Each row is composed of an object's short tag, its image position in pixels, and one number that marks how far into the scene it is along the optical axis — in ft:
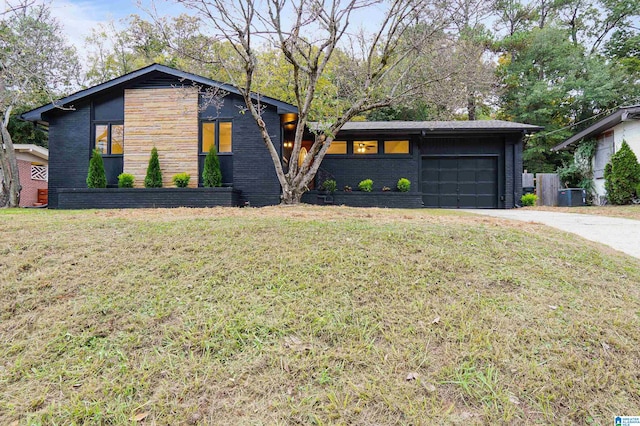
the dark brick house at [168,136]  30.58
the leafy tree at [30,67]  30.94
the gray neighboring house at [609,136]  38.27
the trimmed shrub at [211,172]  31.04
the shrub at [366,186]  36.86
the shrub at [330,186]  36.70
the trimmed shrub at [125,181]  31.32
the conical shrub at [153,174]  31.32
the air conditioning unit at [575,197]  42.16
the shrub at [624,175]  37.09
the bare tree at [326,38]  21.98
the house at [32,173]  51.28
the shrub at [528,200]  40.88
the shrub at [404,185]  36.99
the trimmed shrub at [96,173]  31.30
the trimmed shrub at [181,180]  31.17
